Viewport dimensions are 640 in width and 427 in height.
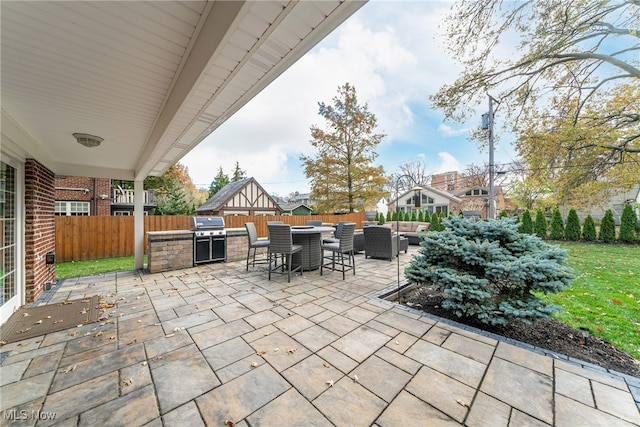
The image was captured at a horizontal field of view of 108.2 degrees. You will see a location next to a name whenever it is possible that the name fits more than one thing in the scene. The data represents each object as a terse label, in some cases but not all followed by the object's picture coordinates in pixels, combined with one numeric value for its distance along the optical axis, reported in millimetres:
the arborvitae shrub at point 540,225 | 10641
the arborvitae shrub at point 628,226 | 8844
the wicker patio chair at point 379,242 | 6000
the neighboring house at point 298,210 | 24875
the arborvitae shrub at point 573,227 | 9906
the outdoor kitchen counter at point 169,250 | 4965
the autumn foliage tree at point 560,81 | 5629
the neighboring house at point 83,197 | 11273
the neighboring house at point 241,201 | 16578
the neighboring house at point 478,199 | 21434
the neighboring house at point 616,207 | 16188
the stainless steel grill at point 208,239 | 5473
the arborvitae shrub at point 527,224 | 10691
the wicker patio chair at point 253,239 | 4855
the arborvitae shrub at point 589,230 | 9602
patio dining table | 4789
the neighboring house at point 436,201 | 22906
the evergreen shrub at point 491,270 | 2342
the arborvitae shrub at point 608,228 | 9142
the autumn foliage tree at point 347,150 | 12695
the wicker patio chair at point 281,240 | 4082
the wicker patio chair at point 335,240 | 4883
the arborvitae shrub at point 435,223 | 11823
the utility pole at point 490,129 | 8000
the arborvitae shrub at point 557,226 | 10250
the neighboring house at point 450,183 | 26011
